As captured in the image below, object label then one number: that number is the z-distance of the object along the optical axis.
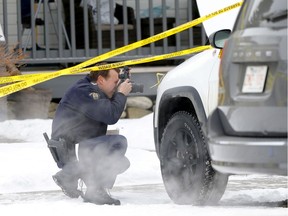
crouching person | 16.67
